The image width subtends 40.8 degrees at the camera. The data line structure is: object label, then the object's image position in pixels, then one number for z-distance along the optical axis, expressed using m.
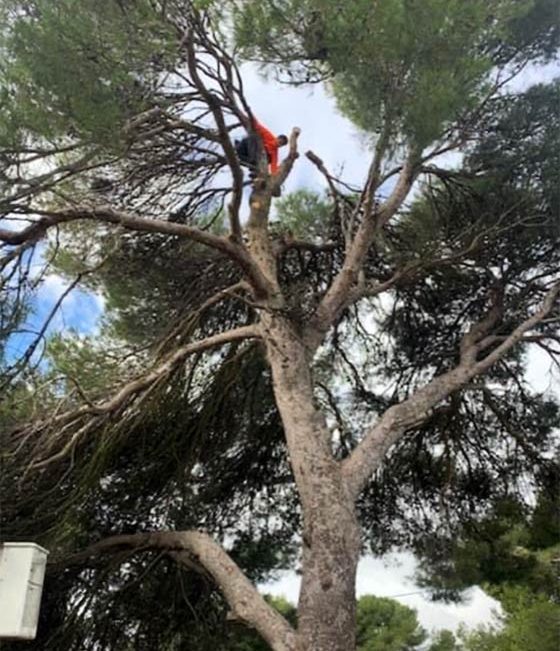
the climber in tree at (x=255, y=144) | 5.70
